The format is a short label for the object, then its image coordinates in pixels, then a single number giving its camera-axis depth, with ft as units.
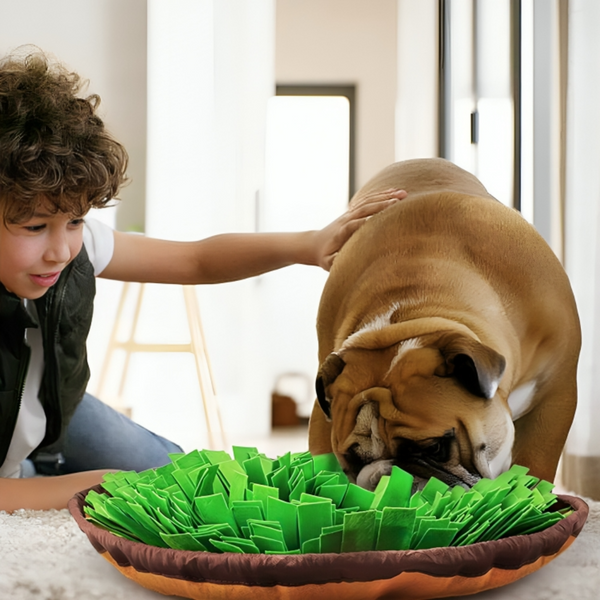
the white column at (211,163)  11.25
